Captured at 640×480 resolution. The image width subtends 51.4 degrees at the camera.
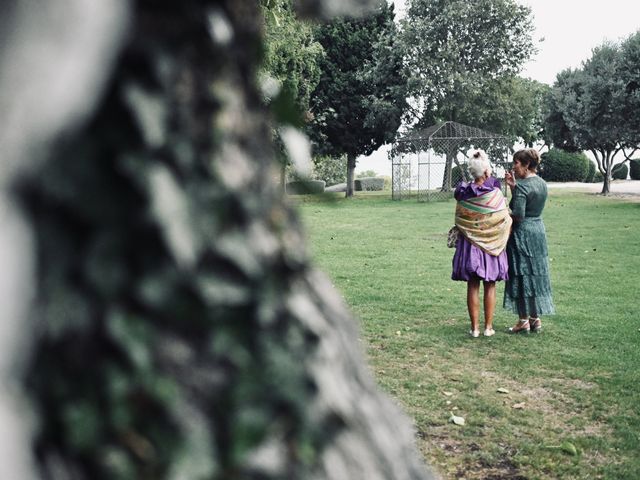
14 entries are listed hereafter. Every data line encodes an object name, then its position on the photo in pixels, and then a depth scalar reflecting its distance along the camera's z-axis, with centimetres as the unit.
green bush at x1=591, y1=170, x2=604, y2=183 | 5454
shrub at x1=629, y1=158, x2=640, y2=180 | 5431
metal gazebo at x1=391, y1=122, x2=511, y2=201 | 3334
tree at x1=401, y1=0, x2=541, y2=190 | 3615
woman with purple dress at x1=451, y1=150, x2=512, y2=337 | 704
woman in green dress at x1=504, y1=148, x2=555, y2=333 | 714
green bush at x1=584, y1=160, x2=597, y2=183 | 5390
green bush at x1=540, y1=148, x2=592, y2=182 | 5172
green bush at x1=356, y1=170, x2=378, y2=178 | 5306
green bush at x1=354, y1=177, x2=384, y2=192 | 4709
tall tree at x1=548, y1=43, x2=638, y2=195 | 2966
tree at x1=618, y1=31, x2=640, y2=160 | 2836
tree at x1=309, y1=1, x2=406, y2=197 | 3544
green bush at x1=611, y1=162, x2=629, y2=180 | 5562
